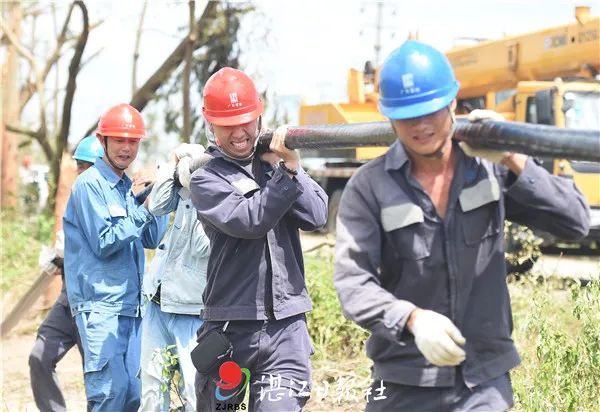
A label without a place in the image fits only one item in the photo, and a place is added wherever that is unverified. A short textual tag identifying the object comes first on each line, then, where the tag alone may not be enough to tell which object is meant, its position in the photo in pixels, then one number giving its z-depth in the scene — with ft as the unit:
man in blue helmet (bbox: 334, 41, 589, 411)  10.64
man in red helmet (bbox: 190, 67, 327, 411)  14.20
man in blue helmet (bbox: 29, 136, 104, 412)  21.43
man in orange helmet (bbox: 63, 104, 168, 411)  18.85
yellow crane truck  43.50
